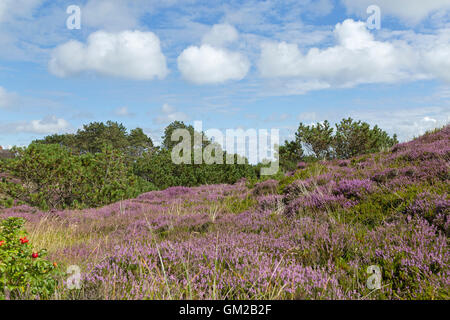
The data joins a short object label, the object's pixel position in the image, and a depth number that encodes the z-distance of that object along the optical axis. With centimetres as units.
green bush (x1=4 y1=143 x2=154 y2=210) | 1089
